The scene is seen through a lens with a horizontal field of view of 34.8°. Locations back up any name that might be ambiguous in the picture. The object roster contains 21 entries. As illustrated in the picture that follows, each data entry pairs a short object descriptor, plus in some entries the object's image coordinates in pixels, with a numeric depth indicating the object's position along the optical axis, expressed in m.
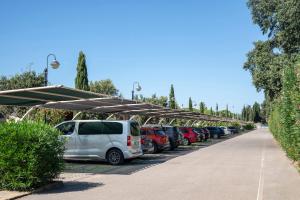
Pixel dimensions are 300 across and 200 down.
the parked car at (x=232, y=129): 75.39
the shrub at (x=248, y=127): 124.31
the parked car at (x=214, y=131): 55.53
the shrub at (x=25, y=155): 11.56
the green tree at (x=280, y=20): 36.19
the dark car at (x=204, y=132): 44.27
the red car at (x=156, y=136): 26.59
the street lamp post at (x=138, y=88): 39.68
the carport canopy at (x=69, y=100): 16.58
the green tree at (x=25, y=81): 54.59
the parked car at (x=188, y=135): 37.28
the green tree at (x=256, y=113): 197.62
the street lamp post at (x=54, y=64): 24.81
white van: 19.33
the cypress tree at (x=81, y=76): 60.22
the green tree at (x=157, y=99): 88.06
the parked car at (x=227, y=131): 71.46
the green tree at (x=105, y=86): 83.31
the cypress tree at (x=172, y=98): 99.55
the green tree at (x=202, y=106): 136.12
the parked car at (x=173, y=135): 30.25
